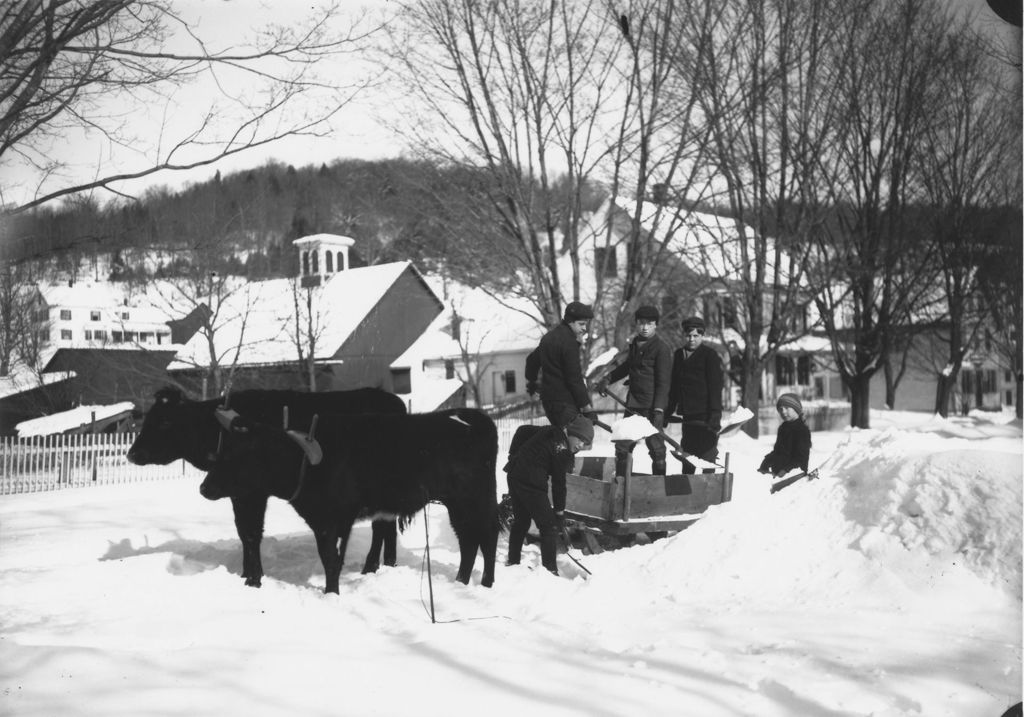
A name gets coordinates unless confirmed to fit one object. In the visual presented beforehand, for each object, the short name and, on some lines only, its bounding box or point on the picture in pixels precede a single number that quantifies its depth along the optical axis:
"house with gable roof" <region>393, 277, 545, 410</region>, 37.91
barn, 27.03
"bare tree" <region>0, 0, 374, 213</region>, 7.88
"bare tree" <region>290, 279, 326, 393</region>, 25.42
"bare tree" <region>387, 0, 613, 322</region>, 15.62
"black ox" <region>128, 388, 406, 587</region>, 7.70
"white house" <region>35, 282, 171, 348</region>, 26.33
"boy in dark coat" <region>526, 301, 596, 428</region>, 7.75
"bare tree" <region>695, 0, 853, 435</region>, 17.34
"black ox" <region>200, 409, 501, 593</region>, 7.11
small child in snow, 8.71
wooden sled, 7.80
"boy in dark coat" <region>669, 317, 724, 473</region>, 9.30
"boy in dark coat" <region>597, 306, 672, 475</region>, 8.81
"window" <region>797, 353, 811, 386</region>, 40.92
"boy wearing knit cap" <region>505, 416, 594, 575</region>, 7.38
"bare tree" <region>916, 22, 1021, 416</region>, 20.23
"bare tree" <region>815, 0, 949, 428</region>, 20.02
